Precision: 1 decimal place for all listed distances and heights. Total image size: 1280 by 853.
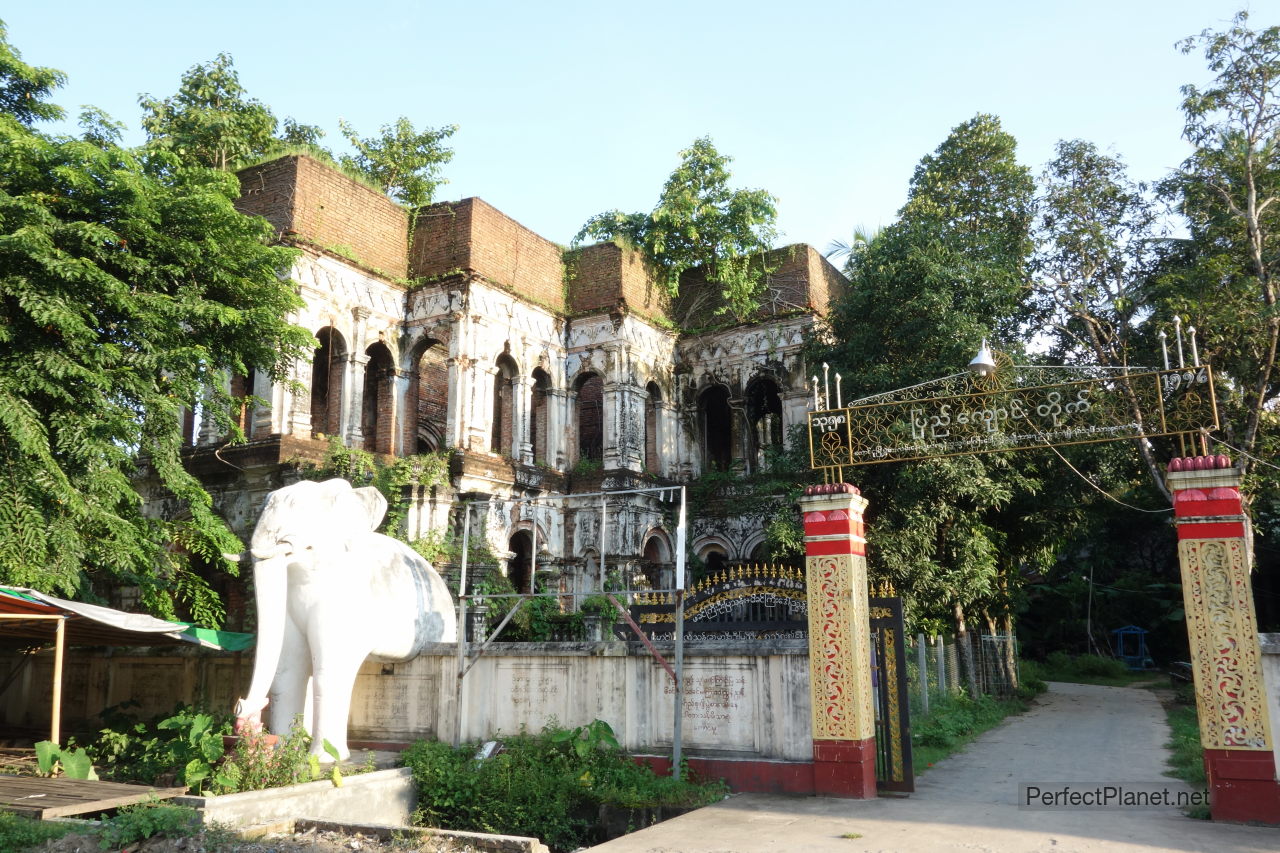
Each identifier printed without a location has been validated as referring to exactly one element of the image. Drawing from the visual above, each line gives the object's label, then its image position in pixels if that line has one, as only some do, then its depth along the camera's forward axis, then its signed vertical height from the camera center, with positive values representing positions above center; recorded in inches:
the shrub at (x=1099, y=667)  1055.0 -64.8
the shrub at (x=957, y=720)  458.6 -58.3
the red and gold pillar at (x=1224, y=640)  269.4 -9.9
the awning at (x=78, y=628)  326.0 -2.8
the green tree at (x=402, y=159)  939.3 +422.5
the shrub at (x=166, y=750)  319.9 -46.2
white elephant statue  336.2 +3.2
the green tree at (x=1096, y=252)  647.8 +227.7
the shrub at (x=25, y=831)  246.2 -52.1
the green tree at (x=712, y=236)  758.5 +284.1
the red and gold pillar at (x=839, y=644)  313.9 -11.0
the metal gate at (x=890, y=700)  327.9 -29.8
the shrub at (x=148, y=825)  254.5 -52.4
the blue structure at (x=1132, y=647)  1137.4 -49.5
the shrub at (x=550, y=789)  309.6 -55.2
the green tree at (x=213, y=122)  815.1 +416.8
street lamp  331.3 +79.1
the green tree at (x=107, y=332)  372.8 +117.1
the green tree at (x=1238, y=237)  560.1 +220.9
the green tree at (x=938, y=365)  555.5 +139.6
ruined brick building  602.9 +171.4
